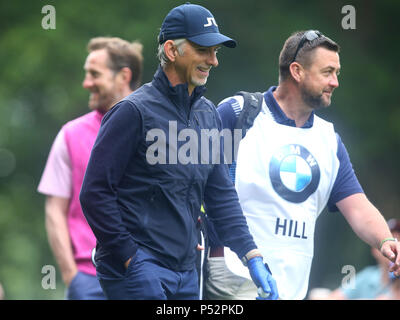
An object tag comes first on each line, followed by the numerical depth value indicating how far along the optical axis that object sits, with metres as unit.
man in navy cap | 8.70
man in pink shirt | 13.38
